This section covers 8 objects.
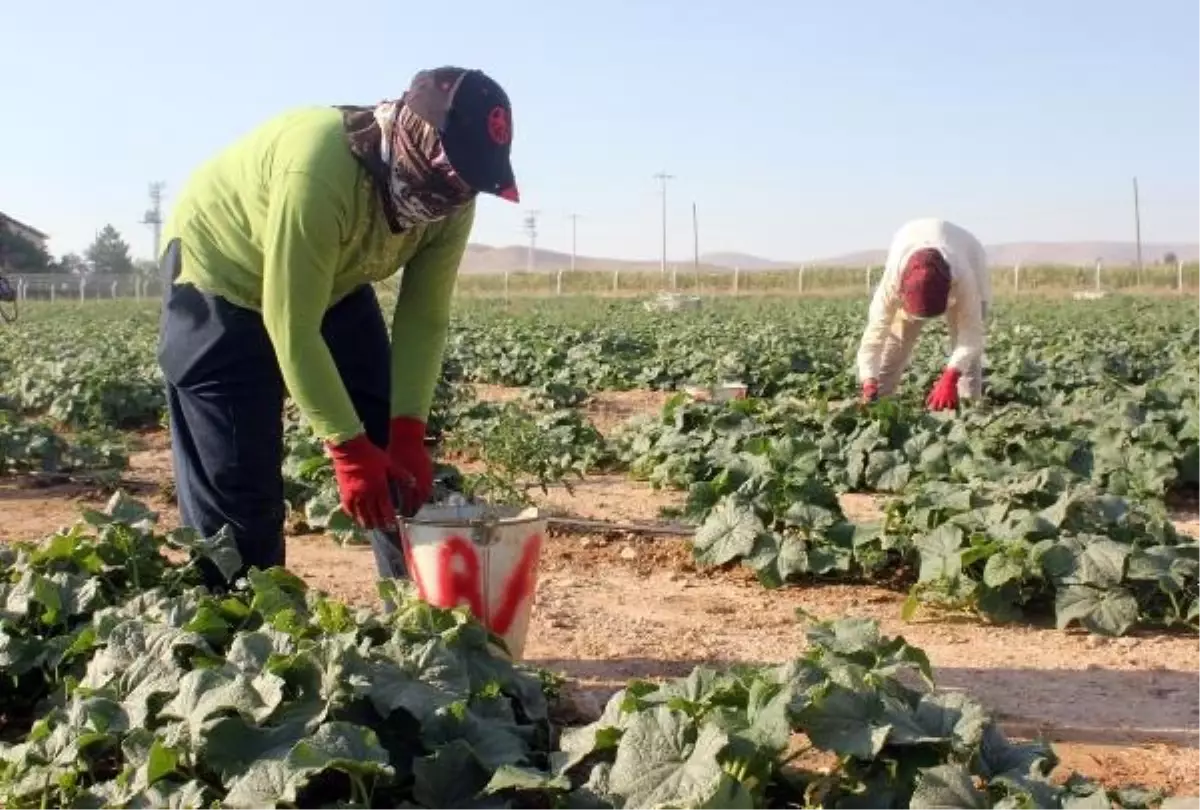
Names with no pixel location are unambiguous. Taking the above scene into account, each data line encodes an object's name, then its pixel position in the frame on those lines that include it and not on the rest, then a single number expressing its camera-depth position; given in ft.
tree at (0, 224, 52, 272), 197.26
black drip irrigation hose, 19.35
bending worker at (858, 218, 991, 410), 24.25
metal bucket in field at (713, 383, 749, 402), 29.66
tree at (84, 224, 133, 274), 304.09
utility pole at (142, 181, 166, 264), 364.99
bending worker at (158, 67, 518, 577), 11.25
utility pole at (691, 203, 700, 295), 176.96
